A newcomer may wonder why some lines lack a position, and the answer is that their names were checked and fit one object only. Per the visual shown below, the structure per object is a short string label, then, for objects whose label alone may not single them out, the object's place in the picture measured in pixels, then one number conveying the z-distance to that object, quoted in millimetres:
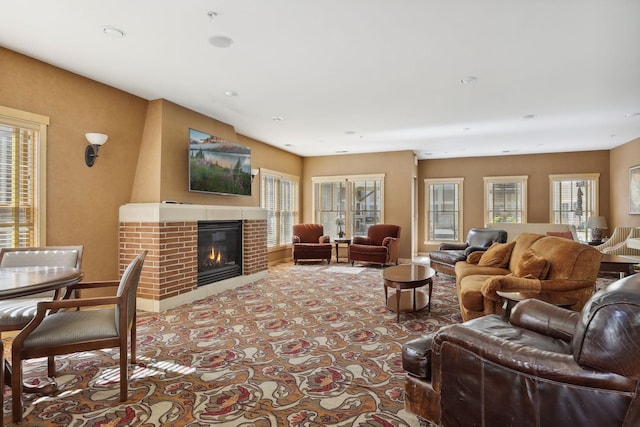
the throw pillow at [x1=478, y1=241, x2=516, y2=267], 4418
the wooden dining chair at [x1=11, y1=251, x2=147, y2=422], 1939
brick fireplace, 4203
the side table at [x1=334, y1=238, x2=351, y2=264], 7984
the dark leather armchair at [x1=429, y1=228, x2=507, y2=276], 5805
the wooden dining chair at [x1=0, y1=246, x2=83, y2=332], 2518
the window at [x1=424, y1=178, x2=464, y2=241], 9398
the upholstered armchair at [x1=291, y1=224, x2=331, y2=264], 7793
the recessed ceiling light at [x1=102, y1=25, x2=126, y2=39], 2934
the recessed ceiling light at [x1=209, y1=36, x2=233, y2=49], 3104
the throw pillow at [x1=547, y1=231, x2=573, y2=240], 6547
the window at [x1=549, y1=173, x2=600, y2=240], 8312
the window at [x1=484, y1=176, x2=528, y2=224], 8836
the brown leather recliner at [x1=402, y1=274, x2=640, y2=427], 1201
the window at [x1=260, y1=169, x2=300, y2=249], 7801
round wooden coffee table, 3765
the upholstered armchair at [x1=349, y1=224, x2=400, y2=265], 7328
